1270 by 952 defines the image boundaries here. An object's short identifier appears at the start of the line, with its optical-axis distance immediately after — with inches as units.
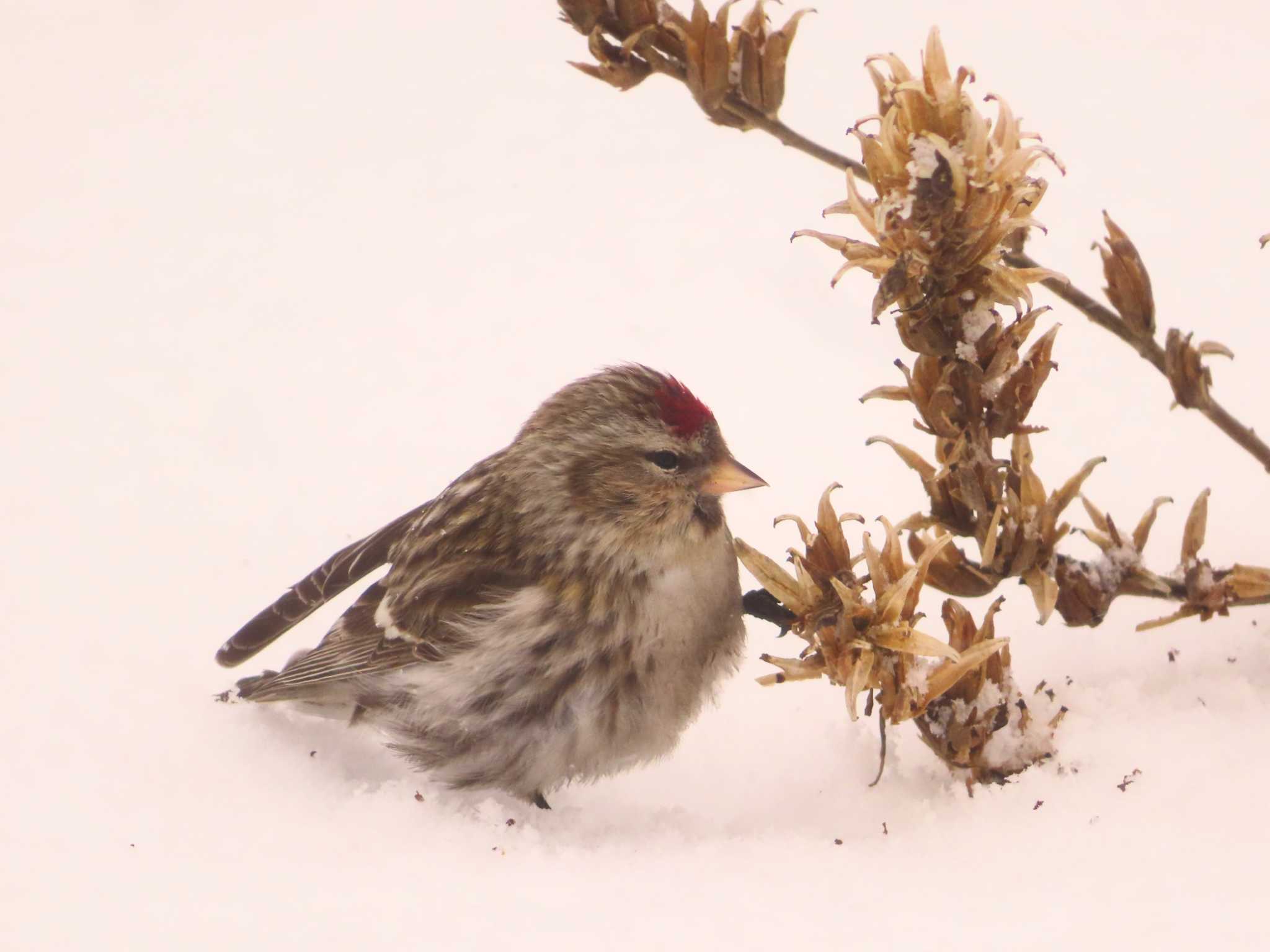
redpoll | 158.2
